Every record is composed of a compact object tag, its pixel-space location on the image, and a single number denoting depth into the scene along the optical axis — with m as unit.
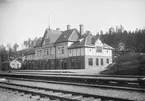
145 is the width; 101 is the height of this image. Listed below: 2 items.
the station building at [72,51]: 35.78
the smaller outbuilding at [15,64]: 62.41
